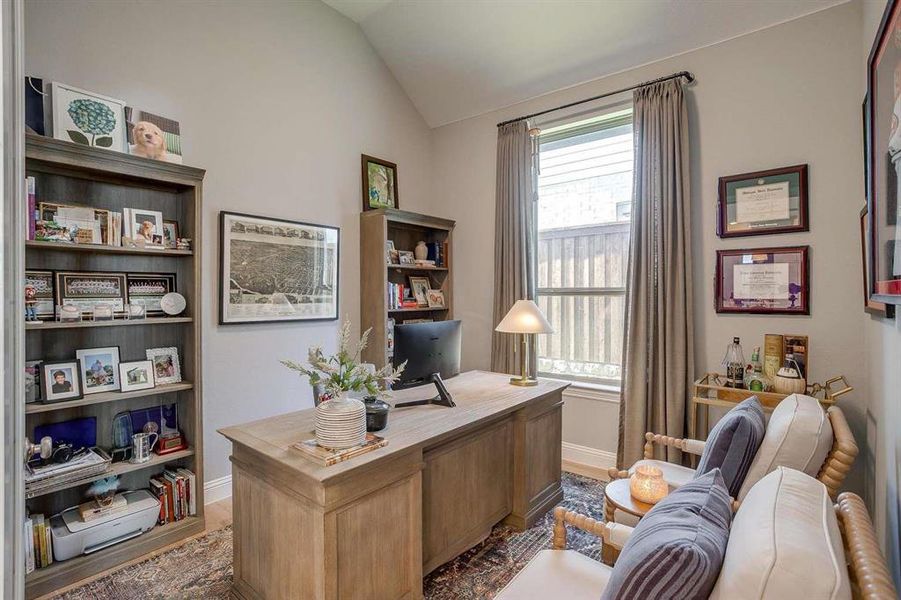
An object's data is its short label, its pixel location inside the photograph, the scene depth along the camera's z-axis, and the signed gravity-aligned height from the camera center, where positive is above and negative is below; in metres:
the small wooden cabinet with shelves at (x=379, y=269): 3.66 +0.28
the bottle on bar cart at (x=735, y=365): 2.63 -0.40
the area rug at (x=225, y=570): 2.01 -1.35
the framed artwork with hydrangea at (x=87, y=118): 2.16 +0.95
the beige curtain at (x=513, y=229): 3.75 +0.63
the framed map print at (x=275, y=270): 2.95 +0.23
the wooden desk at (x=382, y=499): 1.52 -0.83
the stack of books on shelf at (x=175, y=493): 2.45 -1.11
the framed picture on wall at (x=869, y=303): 1.47 -0.01
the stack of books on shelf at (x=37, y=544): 2.00 -1.15
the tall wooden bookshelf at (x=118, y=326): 2.08 -0.14
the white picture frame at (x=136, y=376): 2.36 -0.42
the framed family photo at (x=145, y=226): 2.37 +0.42
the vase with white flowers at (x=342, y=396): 1.62 -0.38
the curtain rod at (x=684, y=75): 2.96 +1.55
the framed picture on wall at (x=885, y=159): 1.07 +0.39
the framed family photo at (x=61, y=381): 2.11 -0.40
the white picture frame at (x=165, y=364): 2.51 -0.38
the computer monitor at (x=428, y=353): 2.28 -0.29
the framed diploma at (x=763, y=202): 2.66 +0.62
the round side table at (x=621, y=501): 1.83 -0.89
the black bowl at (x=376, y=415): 1.87 -0.50
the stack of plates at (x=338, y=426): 1.62 -0.48
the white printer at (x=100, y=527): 2.09 -1.16
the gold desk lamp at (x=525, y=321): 2.62 -0.13
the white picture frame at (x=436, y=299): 4.27 +0.01
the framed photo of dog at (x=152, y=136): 2.40 +0.94
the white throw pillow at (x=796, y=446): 1.45 -0.50
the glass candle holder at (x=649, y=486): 1.87 -0.82
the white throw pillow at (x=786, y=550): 0.68 -0.43
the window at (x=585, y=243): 3.43 +0.47
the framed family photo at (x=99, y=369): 2.26 -0.37
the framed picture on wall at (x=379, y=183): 3.82 +1.07
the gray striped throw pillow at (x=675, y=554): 0.82 -0.51
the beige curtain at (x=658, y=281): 2.96 +0.13
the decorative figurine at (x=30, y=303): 2.07 -0.01
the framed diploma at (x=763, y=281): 2.65 +0.12
